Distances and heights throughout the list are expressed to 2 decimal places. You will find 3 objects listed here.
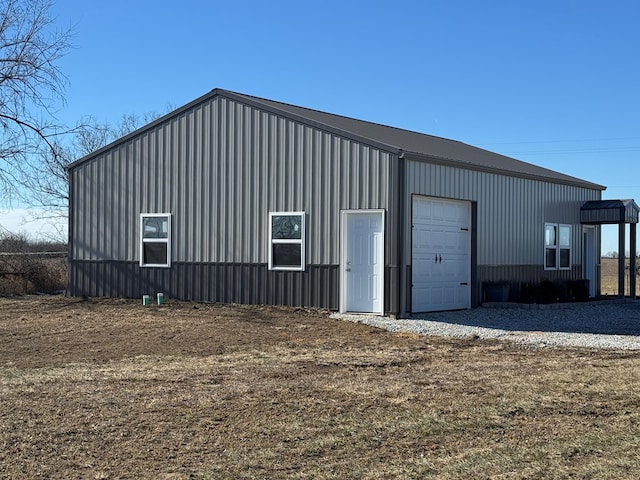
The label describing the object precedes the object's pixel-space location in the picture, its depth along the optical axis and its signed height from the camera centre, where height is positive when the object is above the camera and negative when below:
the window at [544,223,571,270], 22.43 +0.27
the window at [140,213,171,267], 19.72 +0.30
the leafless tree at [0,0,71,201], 23.06 +5.28
